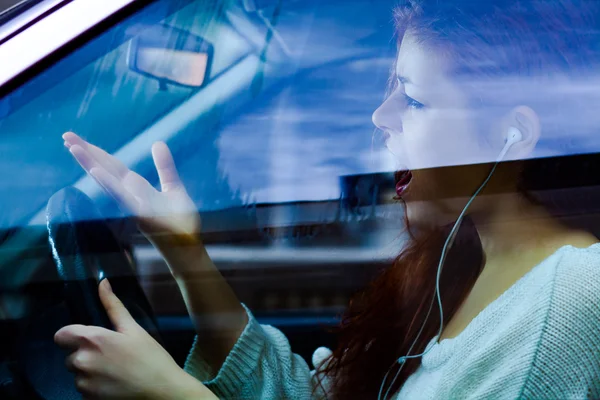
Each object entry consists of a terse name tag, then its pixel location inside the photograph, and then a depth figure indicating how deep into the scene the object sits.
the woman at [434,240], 1.13
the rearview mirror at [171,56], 1.36
